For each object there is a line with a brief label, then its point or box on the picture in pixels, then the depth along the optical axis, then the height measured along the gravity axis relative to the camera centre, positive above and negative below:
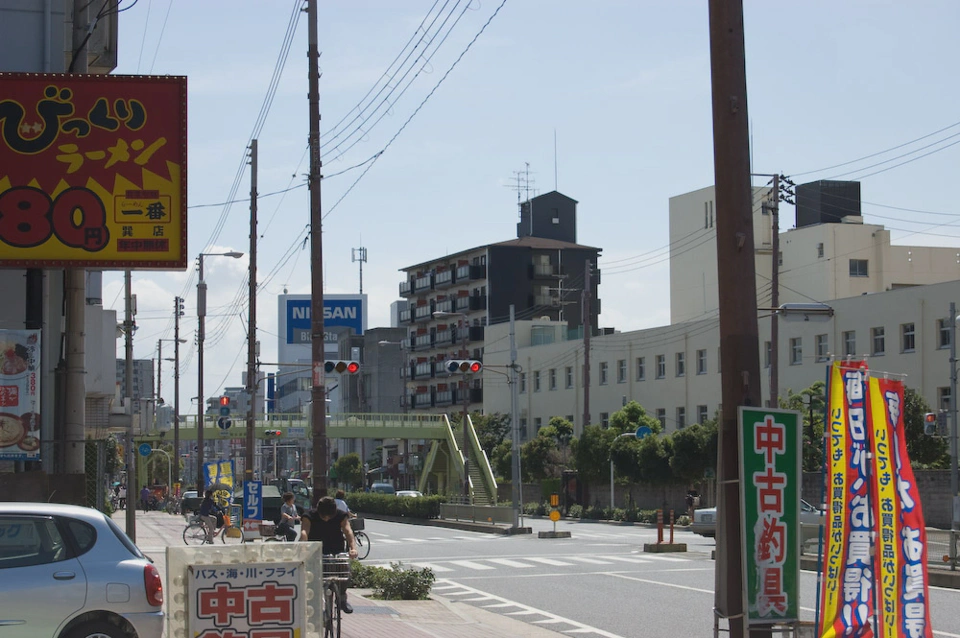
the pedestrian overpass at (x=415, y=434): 73.94 -1.64
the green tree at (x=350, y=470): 107.06 -5.45
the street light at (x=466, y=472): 60.19 -3.47
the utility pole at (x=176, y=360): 64.69 +2.66
